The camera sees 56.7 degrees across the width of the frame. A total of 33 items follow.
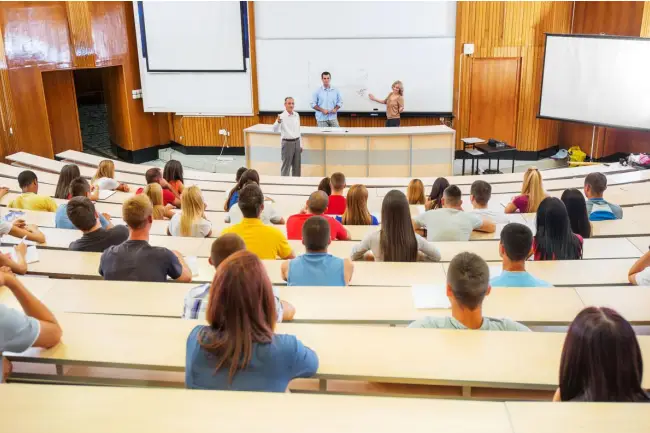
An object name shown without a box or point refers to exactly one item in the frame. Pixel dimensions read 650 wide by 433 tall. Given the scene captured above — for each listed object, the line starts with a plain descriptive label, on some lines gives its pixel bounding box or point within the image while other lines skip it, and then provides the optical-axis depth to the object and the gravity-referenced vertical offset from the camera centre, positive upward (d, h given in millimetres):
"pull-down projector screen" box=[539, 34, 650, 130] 8617 -396
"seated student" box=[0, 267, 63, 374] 2232 -960
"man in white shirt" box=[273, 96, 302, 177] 8672 -1109
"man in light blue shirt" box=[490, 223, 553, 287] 3131 -1040
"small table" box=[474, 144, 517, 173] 9344 -1401
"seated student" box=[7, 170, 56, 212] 5641 -1243
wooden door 10242 -712
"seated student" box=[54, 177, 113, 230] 4809 -1171
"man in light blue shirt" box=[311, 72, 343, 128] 9789 -681
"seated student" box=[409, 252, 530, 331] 2428 -964
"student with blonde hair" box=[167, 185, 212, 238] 4680 -1190
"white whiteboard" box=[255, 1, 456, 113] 10039 +152
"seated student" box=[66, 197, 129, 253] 3973 -1115
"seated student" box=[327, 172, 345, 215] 5379 -1229
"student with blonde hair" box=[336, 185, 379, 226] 4794 -1197
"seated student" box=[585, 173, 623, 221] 5008 -1220
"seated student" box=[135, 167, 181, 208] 6113 -1240
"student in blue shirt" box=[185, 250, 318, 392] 2018 -919
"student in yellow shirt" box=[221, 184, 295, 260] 3857 -1072
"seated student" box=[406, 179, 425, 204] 5684 -1227
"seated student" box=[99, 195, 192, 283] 3359 -1067
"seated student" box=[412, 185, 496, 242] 4488 -1197
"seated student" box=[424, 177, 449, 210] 5400 -1189
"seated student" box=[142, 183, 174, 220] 5379 -1248
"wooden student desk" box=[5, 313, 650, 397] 2160 -1087
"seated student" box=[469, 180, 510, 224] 4844 -1135
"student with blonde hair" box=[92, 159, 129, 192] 6543 -1225
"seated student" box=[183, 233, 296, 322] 2691 -1016
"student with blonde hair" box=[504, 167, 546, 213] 5215 -1188
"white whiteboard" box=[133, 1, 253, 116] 10530 -507
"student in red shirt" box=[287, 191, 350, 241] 4359 -1167
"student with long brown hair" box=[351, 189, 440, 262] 3768 -1126
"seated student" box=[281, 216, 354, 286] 3291 -1103
